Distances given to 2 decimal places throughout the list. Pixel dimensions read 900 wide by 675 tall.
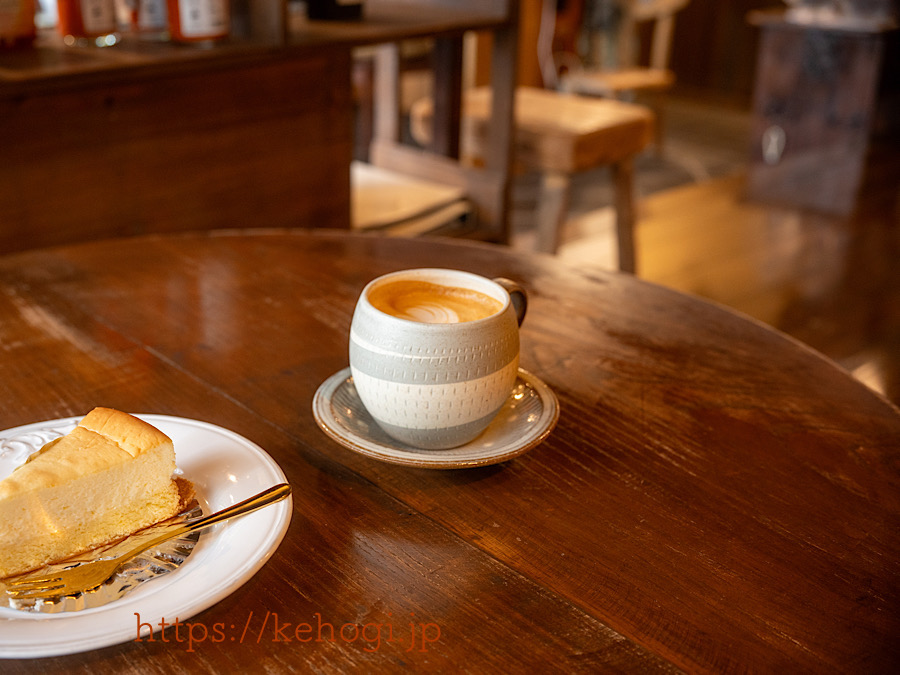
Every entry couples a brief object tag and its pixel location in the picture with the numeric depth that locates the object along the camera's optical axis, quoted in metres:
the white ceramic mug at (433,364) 0.63
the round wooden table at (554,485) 0.52
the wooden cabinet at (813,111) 3.60
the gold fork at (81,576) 0.52
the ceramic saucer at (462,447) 0.64
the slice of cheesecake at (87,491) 0.55
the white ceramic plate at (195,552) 0.48
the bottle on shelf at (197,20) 1.60
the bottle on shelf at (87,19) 1.58
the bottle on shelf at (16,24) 1.47
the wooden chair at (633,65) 4.16
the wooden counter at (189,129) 1.49
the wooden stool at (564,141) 2.36
